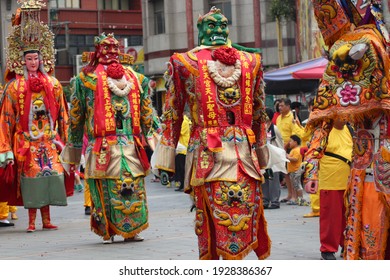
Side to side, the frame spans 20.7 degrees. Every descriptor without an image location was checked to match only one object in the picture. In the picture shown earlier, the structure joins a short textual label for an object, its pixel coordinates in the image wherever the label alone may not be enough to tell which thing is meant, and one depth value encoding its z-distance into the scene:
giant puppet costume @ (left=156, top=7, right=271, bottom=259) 7.49
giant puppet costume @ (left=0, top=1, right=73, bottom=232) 12.45
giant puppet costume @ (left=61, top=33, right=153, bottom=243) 10.52
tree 33.94
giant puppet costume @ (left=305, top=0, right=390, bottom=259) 6.31
